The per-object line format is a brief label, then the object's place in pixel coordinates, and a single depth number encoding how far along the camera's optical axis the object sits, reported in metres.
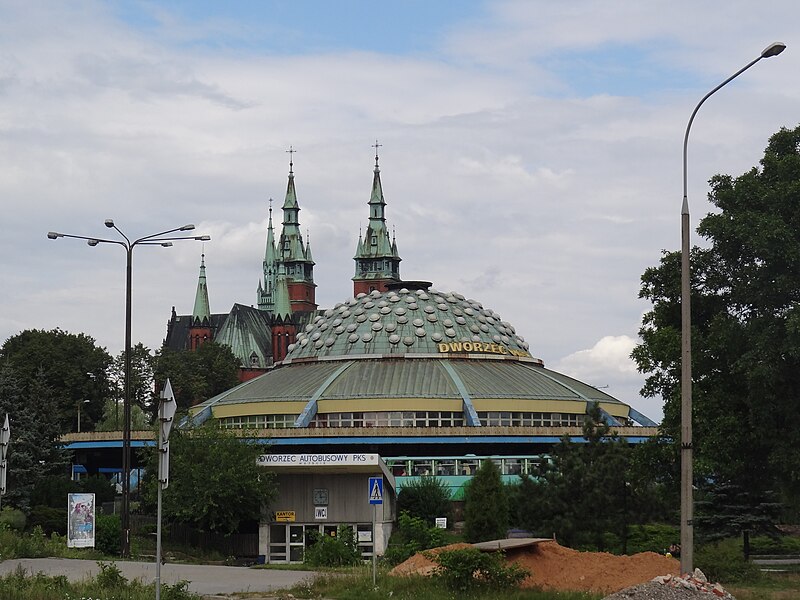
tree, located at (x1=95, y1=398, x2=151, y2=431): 117.61
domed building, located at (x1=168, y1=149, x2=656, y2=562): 88.38
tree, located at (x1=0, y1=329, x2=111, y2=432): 118.06
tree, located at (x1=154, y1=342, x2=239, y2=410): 141.62
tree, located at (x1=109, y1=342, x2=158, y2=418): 126.06
